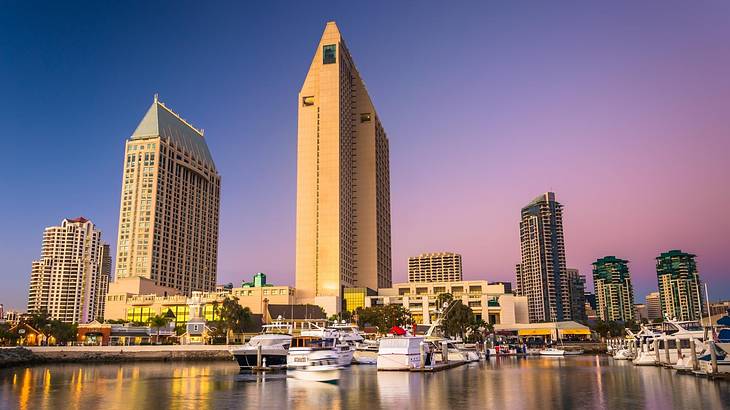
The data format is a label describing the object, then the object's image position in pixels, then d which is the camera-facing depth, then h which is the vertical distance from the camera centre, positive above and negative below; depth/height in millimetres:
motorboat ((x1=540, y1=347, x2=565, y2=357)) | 158625 -7794
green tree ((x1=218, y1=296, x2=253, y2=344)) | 148500 +2461
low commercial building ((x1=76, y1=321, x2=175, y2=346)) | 161625 -1789
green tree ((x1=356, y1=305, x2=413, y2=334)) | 160750 +2283
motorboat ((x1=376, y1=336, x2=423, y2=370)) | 85062 -4241
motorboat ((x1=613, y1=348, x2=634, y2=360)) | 126712 -6961
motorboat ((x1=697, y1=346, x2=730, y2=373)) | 67688 -4664
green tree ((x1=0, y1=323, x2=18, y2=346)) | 147375 -1917
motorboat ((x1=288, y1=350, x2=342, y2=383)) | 73688 -5532
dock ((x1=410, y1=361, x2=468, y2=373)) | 85312 -6514
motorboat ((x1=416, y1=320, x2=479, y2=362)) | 103062 -4424
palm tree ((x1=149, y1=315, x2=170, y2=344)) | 170550 +1641
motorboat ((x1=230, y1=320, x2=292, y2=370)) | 93688 -4007
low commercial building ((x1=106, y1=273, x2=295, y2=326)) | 195625 +5356
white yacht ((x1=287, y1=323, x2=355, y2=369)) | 81312 -2976
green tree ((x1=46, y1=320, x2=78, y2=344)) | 154750 -601
